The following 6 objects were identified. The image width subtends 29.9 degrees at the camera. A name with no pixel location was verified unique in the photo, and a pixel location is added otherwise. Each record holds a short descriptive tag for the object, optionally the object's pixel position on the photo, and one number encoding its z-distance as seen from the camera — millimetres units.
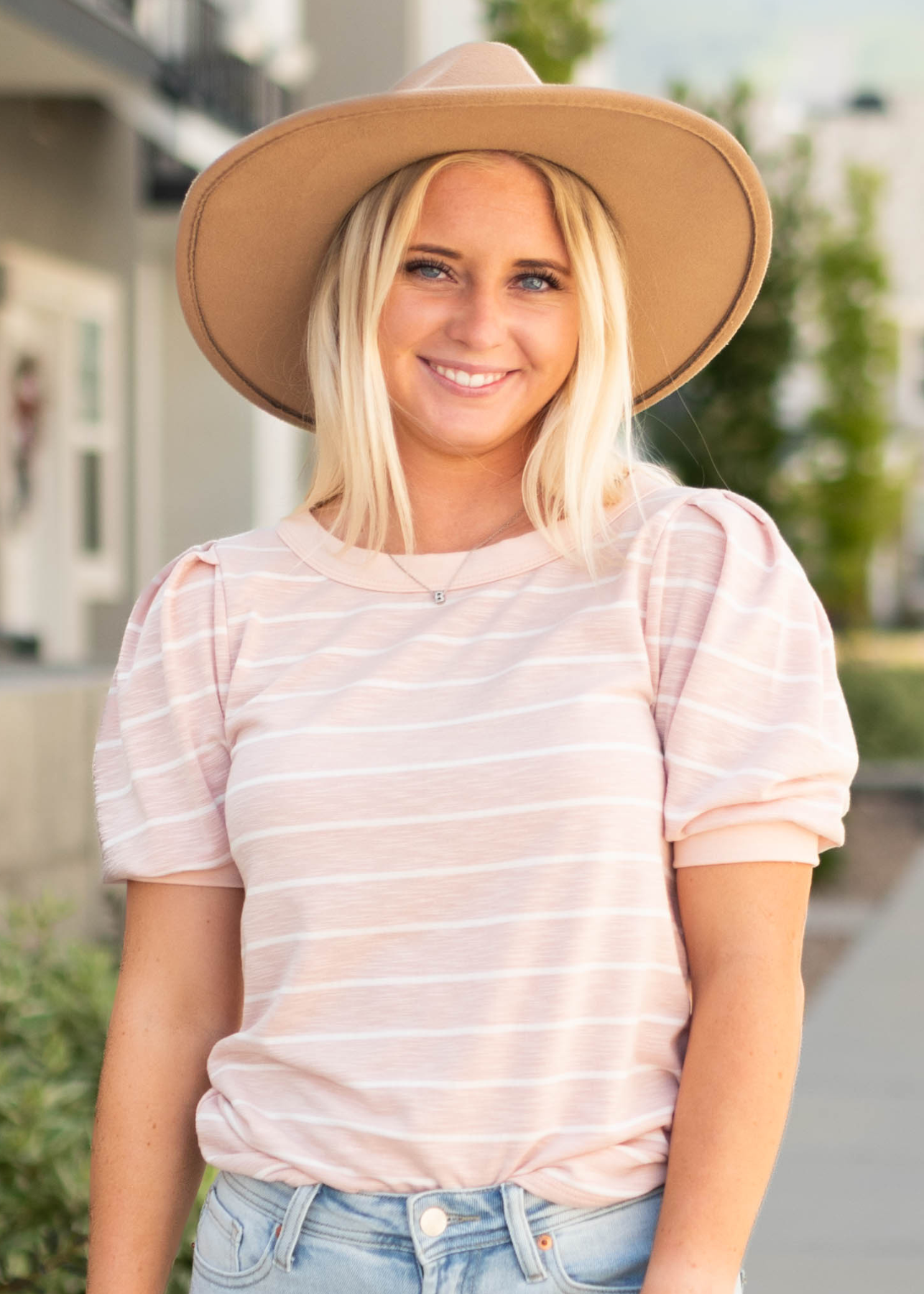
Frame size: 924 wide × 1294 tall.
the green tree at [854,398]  19938
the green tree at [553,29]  11531
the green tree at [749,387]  10828
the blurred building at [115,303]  9148
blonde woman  1661
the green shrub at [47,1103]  2799
